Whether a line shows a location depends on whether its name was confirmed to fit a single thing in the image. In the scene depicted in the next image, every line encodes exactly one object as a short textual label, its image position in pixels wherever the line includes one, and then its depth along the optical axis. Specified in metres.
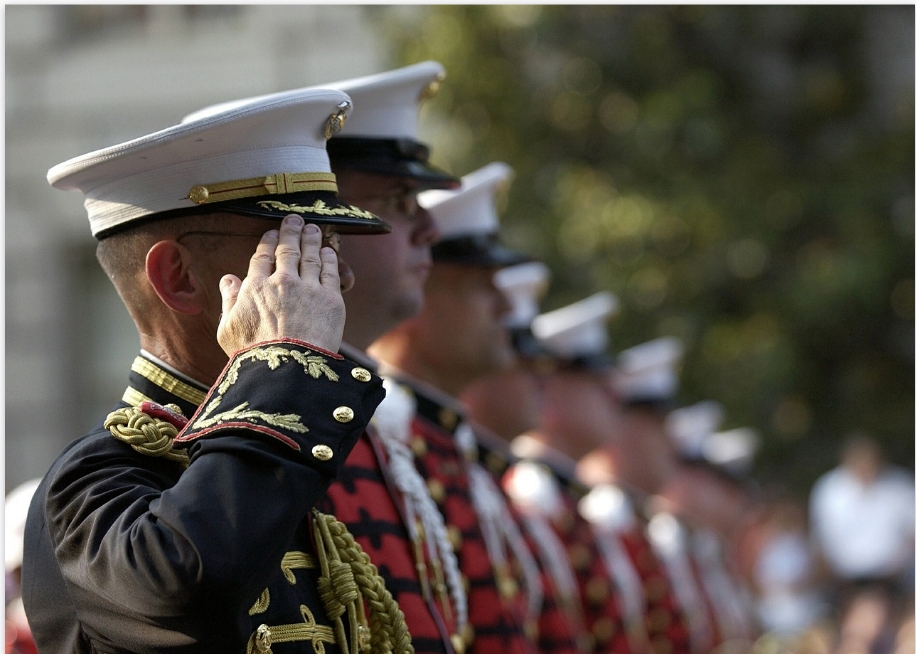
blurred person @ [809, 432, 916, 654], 22.64
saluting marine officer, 4.22
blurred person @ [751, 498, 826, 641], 24.23
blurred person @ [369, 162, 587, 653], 8.20
